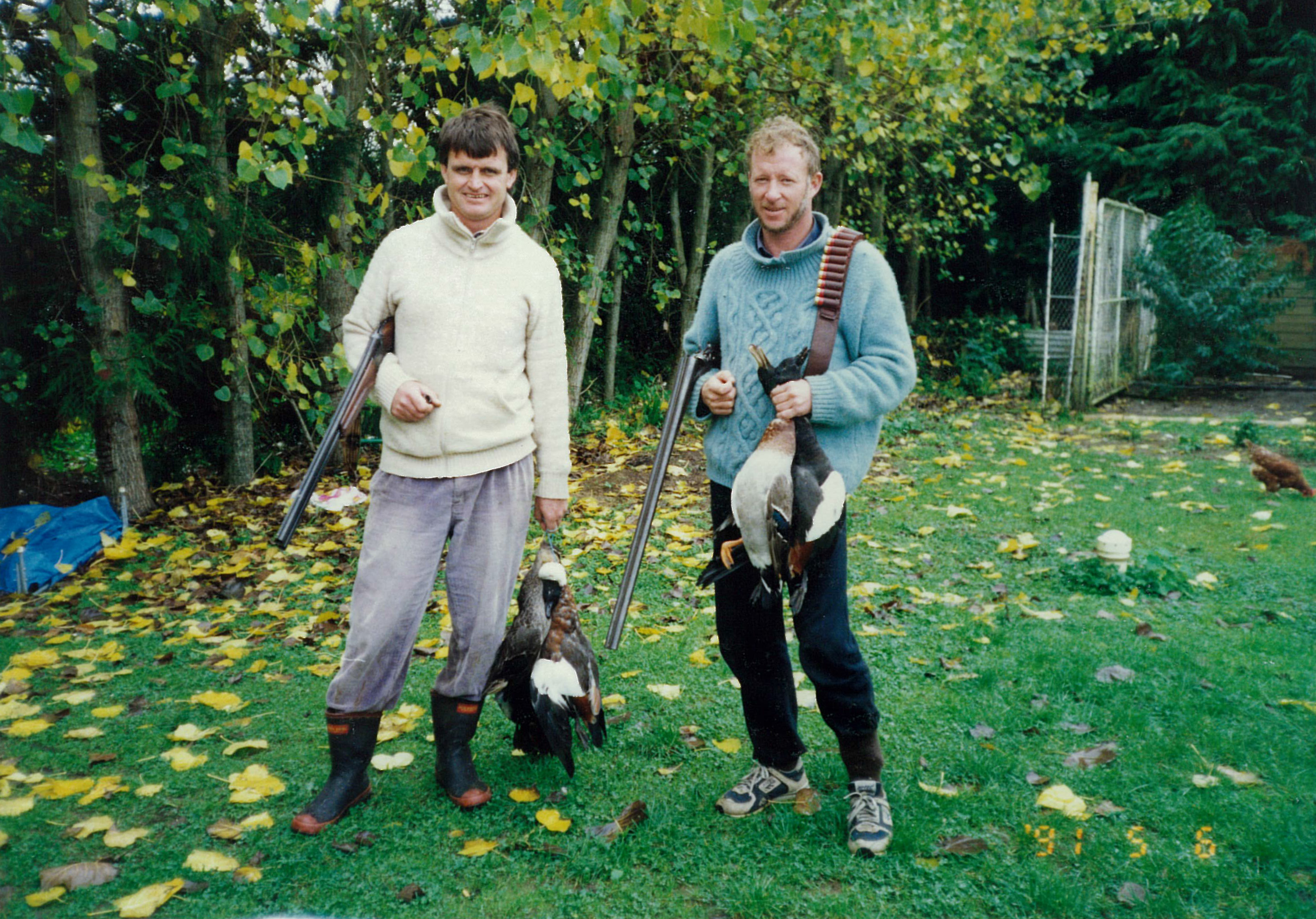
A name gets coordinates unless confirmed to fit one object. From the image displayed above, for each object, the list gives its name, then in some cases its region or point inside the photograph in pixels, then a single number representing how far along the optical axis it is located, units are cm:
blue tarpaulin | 517
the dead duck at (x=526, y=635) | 313
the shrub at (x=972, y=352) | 1342
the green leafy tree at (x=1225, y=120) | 1434
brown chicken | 675
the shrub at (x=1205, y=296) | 1178
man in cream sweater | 283
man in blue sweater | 258
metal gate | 1048
